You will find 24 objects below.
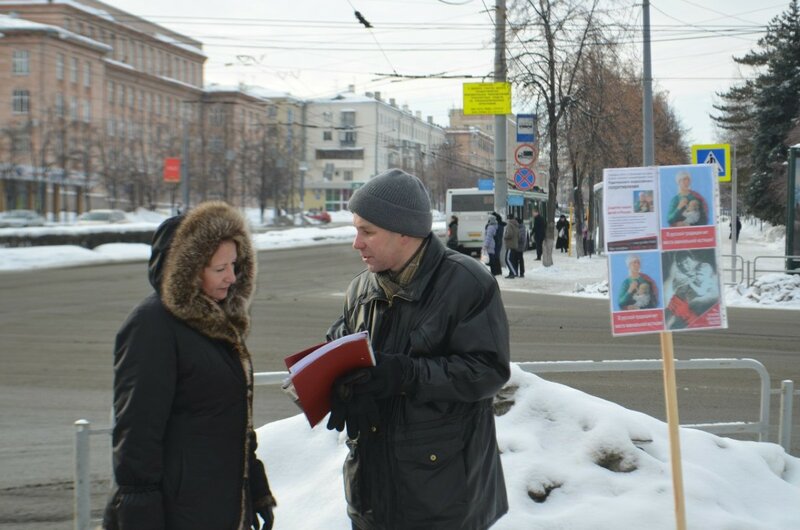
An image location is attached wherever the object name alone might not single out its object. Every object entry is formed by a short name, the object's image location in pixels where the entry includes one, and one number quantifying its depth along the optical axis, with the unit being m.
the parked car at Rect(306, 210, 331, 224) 82.56
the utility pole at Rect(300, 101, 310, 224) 70.25
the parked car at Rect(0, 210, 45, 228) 47.38
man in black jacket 2.89
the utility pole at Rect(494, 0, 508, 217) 21.78
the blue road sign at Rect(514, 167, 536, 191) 22.66
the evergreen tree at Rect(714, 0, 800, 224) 49.26
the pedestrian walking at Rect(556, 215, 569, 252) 39.34
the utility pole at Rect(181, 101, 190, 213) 45.42
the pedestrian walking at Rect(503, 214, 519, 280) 23.75
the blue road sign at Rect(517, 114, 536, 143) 21.97
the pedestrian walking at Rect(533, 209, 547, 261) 29.16
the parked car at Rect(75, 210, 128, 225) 50.47
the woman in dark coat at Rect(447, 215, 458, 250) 32.94
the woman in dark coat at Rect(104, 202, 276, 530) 2.83
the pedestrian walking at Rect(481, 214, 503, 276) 23.23
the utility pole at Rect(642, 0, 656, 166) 20.94
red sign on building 48.97
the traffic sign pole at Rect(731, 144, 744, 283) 21.08
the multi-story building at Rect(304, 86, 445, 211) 75.48
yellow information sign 21.02
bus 38.41
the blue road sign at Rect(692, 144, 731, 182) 18.36
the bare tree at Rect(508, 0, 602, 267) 28.73
